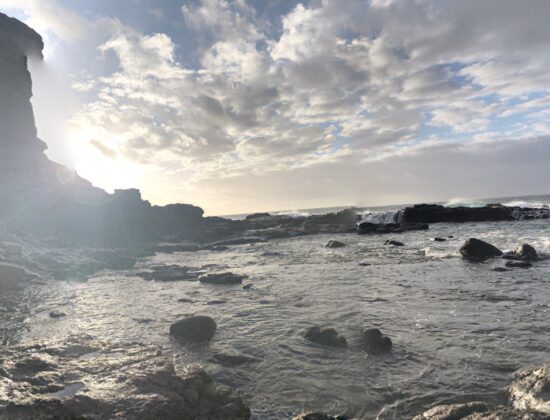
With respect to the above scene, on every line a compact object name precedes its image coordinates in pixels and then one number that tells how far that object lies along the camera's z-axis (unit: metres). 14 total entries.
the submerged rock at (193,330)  12.05
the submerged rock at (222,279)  22.88
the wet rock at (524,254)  24.56
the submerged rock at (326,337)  11.12
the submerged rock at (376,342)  10.54
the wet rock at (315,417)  6.58
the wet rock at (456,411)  6.33
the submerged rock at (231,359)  10.12
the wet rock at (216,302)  17.57
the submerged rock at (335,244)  40.32
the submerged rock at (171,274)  25.28
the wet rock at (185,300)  18.25
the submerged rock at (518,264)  22.38
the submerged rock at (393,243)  38.23
